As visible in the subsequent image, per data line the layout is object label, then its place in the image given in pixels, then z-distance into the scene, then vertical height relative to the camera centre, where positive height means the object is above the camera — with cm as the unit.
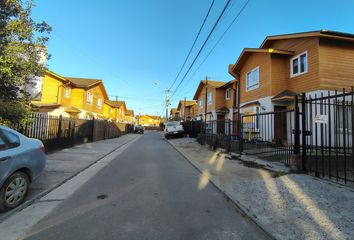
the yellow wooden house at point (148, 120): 13700 +585
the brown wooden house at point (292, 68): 1430 +425
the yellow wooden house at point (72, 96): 2806 +412
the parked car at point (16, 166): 465 -78
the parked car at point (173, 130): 3058 +10
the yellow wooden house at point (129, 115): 9310 +550
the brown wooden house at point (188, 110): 5033 +472
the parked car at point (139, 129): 5488 +20
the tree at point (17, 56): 814 +239
